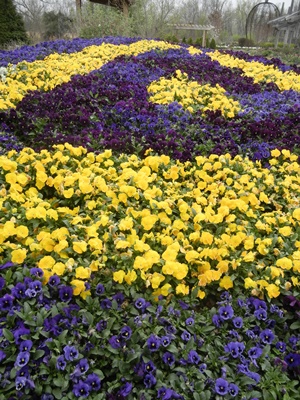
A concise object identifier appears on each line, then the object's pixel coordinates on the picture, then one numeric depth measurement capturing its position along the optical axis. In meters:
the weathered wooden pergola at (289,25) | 21.49
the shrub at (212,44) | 16.15
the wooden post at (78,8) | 15.66
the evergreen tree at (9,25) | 14.80
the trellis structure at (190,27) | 18.63
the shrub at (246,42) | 23.52
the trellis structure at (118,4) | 16.12
